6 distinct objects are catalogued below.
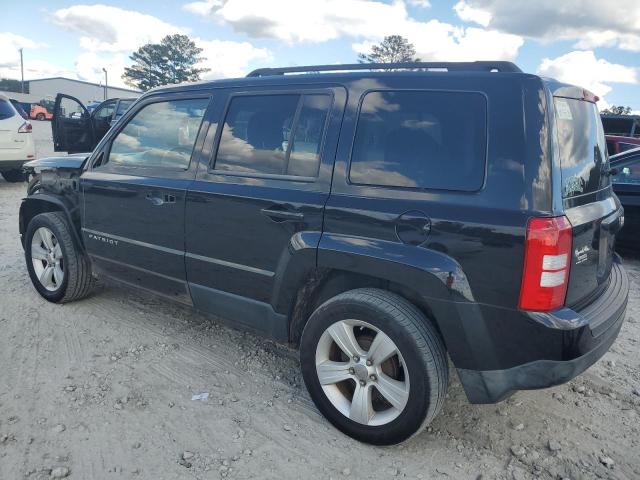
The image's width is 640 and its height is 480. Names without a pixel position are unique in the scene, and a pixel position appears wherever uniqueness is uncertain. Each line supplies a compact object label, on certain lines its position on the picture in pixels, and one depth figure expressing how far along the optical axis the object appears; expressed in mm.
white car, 8930
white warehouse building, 75812
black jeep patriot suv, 2109
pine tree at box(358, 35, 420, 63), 56438
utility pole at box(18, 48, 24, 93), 72062
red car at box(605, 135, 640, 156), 8203
